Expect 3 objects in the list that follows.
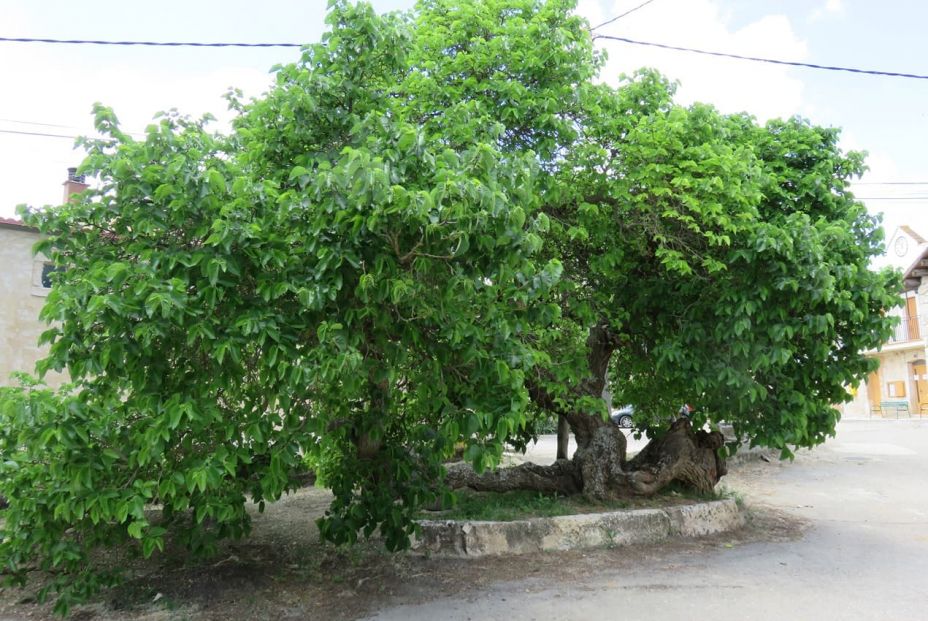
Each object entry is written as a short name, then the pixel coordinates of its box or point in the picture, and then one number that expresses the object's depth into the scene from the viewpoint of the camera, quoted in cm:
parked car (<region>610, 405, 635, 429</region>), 2798
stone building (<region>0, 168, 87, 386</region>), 1436
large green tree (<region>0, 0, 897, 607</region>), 390
